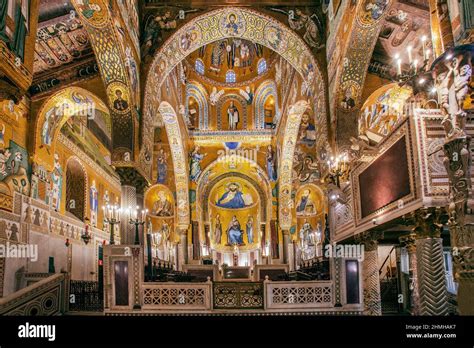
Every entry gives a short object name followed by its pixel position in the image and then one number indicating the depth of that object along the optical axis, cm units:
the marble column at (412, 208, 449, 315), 584
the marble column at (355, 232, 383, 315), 952
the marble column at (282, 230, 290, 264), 2275
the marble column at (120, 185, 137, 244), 1177
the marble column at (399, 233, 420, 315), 967
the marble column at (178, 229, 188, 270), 2298
